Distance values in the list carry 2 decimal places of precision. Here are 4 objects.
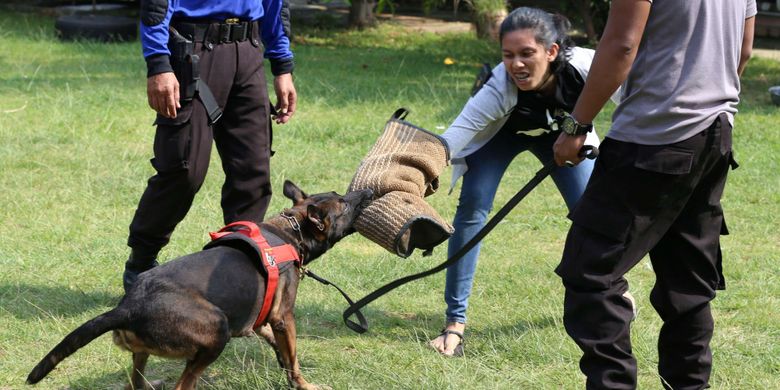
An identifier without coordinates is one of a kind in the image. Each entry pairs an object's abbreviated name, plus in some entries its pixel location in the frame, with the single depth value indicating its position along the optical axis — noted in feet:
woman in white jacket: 13.91
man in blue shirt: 14.73
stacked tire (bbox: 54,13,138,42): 46.26
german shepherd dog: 11.97
